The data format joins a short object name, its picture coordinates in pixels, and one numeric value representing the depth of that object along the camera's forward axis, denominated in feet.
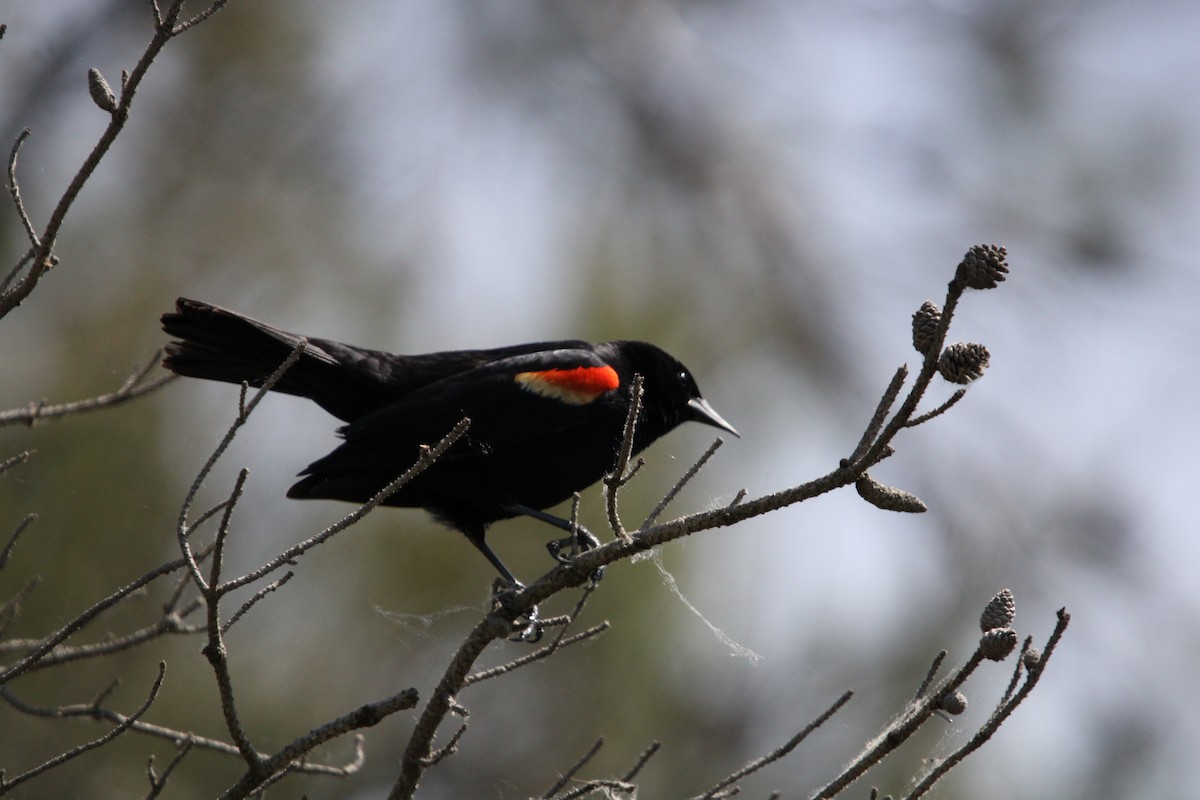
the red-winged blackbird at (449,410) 21.54
